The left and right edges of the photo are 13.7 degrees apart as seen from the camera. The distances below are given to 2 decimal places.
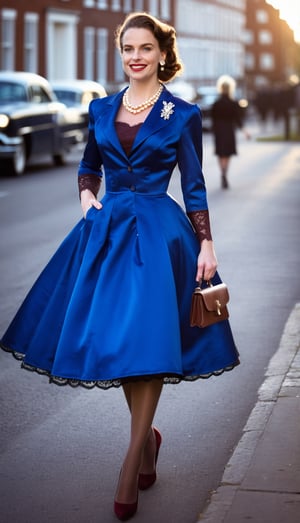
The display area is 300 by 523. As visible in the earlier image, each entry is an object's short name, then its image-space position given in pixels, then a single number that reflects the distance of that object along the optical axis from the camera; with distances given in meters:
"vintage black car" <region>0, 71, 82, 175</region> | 22.11
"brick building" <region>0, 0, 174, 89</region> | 41.00
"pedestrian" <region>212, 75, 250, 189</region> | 20.48
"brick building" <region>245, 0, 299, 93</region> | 142.25
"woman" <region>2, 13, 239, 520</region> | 4.47
